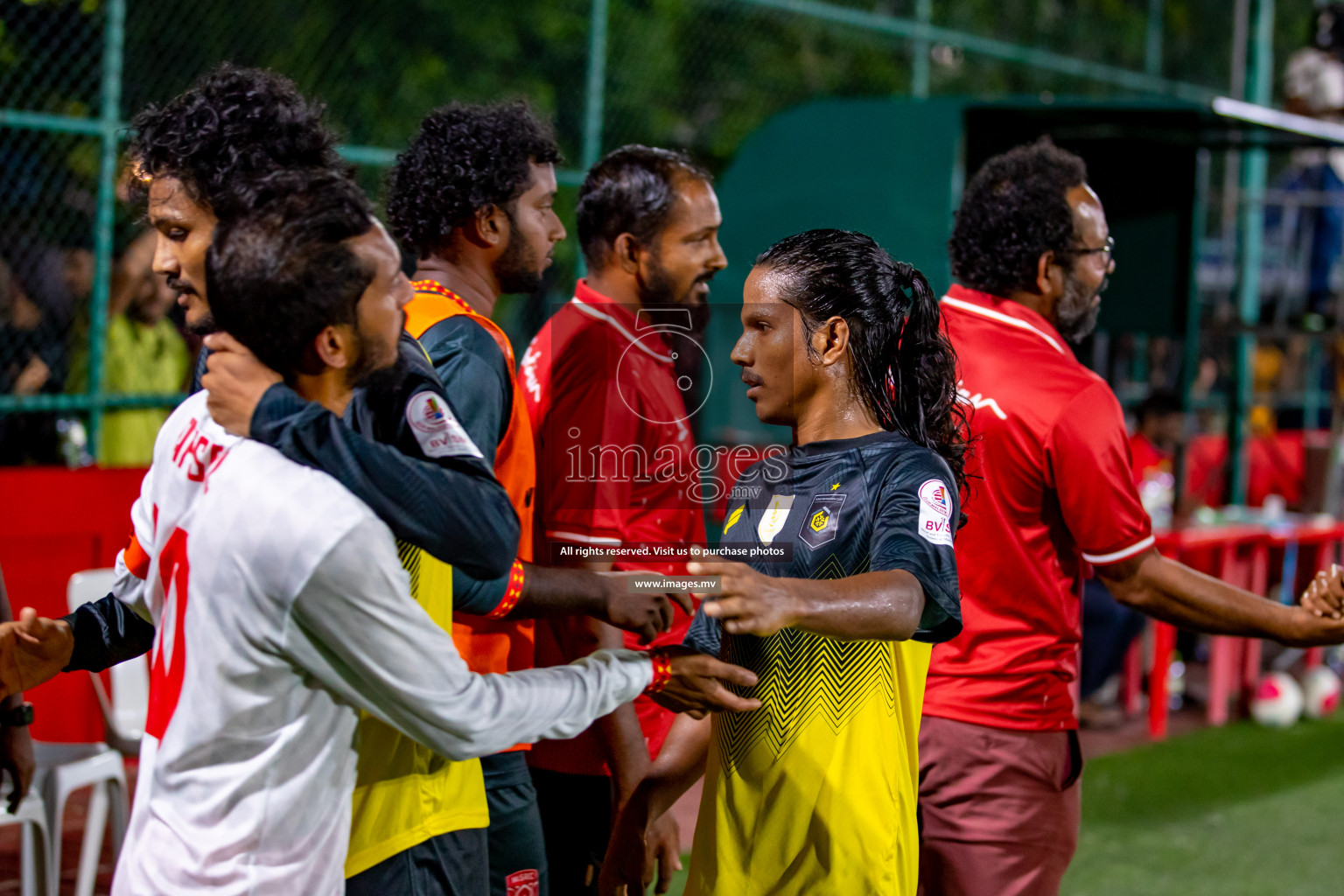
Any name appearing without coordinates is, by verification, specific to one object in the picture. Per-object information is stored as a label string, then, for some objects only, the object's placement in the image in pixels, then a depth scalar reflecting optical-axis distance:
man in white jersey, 3.09
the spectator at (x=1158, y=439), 14.55
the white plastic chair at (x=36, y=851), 6.69
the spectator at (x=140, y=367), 12.37
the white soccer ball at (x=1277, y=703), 13.36
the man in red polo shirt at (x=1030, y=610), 5.28
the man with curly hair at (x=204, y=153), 4.09
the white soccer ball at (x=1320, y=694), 13.71
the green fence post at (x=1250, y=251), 15.73
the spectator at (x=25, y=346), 12.42
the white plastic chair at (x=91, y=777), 7.07
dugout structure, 13.00
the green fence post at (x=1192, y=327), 13.56
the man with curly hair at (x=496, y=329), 4.20
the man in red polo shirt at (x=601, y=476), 5.16
